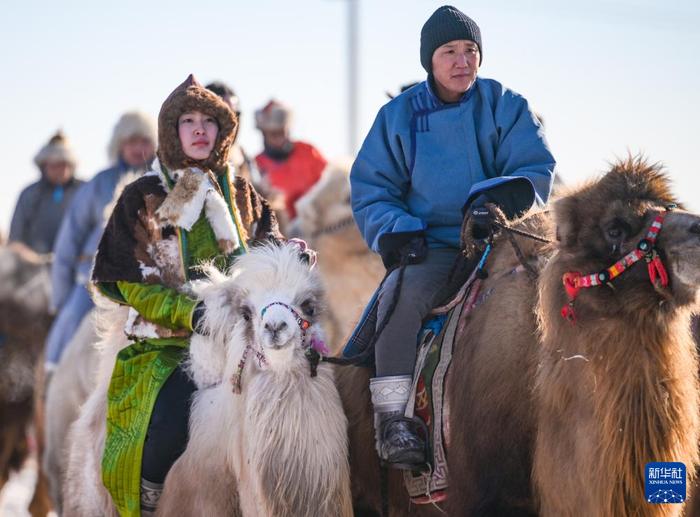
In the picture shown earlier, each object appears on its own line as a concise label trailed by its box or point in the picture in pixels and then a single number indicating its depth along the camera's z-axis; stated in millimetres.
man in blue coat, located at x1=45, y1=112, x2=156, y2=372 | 19953
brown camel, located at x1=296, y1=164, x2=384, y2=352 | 21906
